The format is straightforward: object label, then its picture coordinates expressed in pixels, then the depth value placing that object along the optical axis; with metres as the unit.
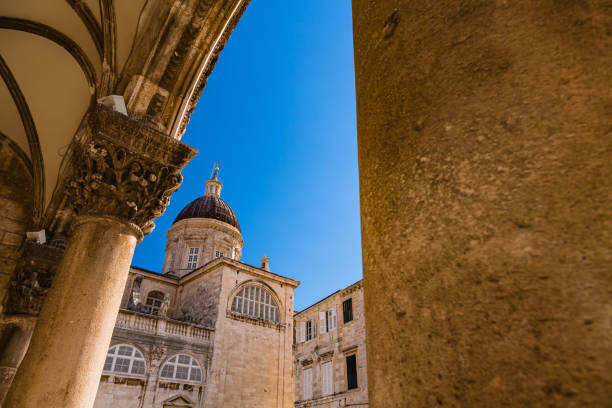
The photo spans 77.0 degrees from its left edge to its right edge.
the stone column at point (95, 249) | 2.76
